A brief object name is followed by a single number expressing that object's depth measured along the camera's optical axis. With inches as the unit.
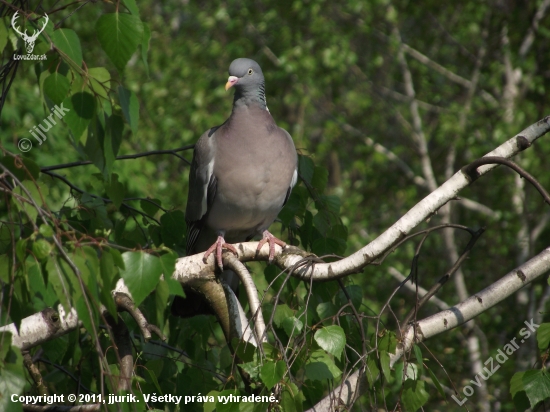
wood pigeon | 446.0
